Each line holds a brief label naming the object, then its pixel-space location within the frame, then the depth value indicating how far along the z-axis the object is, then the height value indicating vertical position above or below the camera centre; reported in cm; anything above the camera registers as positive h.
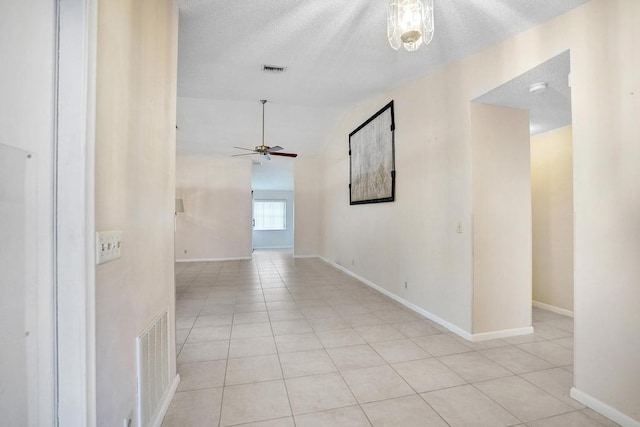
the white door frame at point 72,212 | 94 +2
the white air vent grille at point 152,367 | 139 -83
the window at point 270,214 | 1199 +8
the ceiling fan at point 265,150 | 518 +121
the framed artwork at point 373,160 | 411 +92
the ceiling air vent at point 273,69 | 327 +173
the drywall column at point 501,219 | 276 -4
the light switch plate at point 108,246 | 102 -11
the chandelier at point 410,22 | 156 +109
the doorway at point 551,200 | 310 +19
